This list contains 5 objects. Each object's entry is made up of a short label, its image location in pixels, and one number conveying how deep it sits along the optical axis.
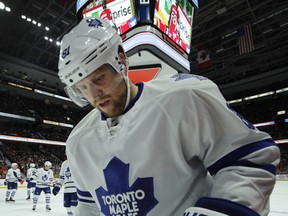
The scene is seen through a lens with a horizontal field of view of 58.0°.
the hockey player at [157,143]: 0.83
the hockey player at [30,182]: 10.99
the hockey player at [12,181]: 9.91
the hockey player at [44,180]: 8.69
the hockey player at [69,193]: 5.98
